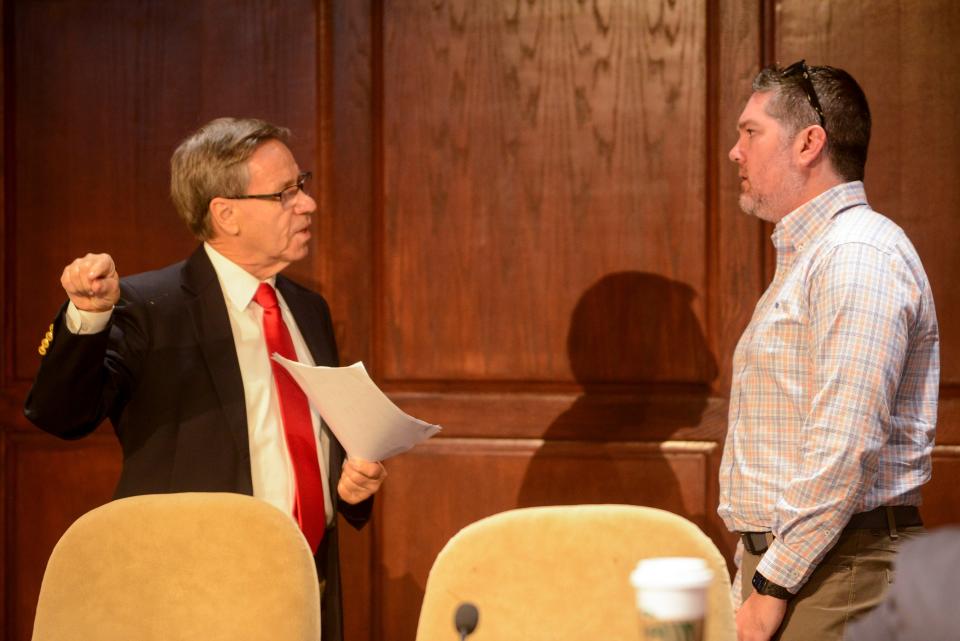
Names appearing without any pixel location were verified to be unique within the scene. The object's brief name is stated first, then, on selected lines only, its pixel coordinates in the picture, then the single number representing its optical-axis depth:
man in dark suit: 3.90
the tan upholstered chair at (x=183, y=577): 3.50
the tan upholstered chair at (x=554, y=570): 3.40
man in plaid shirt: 3.60
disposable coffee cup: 2.81
